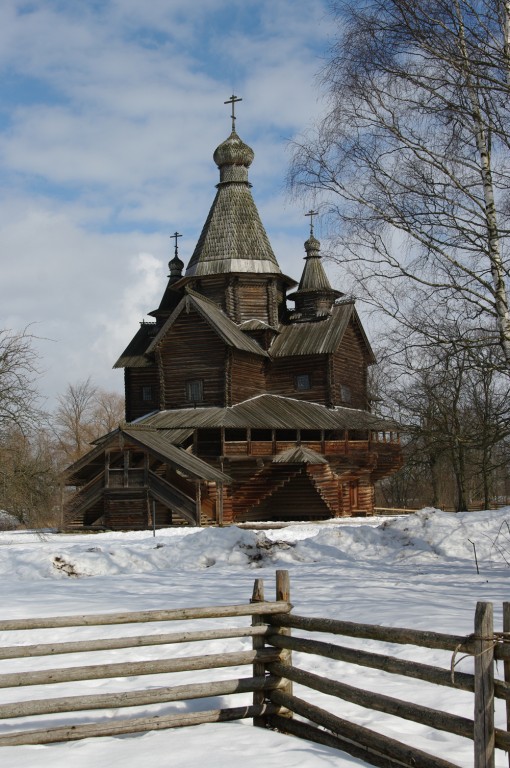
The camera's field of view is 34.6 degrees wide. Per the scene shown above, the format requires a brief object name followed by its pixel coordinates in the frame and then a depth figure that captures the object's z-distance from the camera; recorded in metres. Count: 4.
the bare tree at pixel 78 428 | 64.88
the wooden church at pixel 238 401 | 30.30
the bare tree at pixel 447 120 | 11.09
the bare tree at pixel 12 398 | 19.55
